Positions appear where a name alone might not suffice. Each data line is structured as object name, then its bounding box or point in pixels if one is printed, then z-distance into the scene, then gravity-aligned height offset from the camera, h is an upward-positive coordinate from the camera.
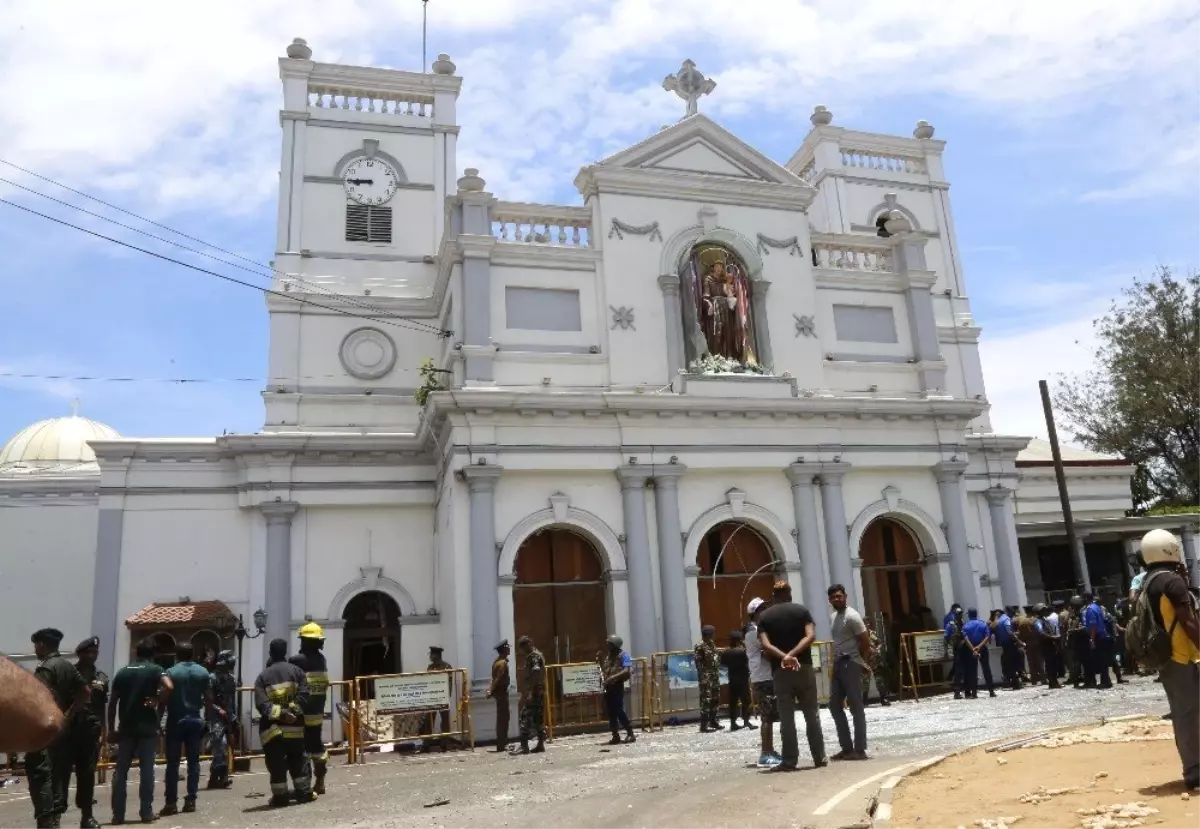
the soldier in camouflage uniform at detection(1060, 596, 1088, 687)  18.30 -0.25
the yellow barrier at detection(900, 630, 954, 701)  19.78 -0.43
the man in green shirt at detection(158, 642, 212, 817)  10.62 -0.45
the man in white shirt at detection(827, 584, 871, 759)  9.79 -0.28
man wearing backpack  6.40 -0.08
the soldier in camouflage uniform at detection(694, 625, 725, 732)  15.27 -0.52
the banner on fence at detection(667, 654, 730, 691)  17.84 -0.37
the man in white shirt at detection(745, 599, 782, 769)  9.97 -0.45
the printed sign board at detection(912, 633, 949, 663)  19.80 -0.24
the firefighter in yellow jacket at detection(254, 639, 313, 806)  10.00 -0.49
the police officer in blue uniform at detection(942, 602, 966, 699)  19.02 -0.13
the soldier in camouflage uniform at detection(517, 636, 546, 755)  14.09 -0.52
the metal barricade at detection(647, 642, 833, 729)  17.83 -0.59
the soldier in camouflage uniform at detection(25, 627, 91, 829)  7.74 -0.55
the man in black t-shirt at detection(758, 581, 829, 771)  9.37 -0.24
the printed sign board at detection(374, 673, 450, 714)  15.63 -0.43
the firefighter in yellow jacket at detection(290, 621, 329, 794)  10.56 -0.26
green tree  37.31 +8.82
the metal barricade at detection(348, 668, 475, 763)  15.59 -0.73
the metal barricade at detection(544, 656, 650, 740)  16.55 -0.77
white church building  19.44 +4.72
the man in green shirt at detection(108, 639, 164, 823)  10.20 -0.28
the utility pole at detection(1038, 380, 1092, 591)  26.80 +3.58
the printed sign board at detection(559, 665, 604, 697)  16.47 -0.41
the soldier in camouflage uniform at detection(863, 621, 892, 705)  18.56 -0.73
